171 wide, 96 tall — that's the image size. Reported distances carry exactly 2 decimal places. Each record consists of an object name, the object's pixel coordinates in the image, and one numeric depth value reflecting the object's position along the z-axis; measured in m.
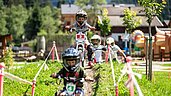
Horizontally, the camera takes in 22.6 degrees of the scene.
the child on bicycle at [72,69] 8.91
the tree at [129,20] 42.69
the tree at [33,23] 91.75
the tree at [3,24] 78.25
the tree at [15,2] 95.24
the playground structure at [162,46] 40.55
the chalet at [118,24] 66.25
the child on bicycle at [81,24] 15.00
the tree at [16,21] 87.33
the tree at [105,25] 49.97
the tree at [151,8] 16.36
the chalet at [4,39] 42.94
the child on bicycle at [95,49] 15.92
